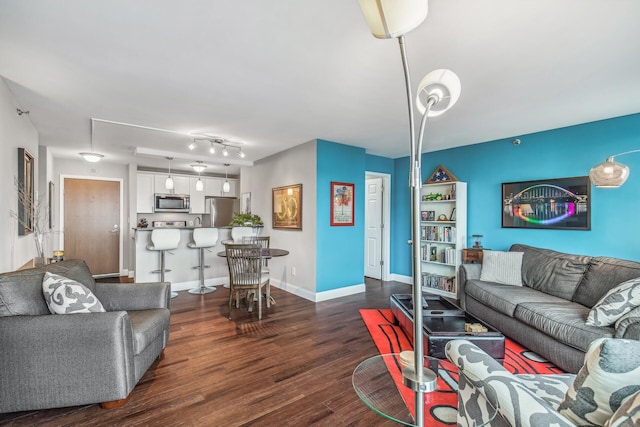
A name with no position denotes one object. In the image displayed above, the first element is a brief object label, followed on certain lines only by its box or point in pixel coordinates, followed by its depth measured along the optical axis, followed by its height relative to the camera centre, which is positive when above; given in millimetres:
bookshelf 4703 -328
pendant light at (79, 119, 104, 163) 4807 +872
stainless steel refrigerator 7387 +44
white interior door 6016 -277
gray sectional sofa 2396 -855
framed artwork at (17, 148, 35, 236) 3102 +213
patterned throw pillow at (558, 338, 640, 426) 937 -530
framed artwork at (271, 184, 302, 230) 4854 +98
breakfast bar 4875 -856
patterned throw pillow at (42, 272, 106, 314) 1994 -560
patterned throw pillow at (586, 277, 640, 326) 2250 -678
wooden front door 6039 -214
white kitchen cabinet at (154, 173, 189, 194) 6701 +651
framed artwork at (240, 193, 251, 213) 6477 +220
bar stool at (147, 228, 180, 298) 4633 -445
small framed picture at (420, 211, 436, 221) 5133 -27
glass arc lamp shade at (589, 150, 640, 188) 2826 +378
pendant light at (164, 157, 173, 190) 5209 +489
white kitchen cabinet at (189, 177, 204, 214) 7172 +347
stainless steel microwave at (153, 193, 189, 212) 6648 +221
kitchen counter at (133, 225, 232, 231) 4824 -262
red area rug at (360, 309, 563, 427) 1308 -1290
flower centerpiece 5574 -149
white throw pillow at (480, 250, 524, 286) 3693 -667
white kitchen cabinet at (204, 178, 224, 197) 7383 +635
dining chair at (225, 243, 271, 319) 3822 -689
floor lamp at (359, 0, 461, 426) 843 +411
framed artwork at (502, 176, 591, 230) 3656 +129
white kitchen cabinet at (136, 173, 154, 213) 6492 +421
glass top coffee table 1185 -765
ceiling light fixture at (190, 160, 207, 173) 5399 +818
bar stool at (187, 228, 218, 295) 4988 -485
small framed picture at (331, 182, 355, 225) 4684 +160
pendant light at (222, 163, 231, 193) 5523 +985
